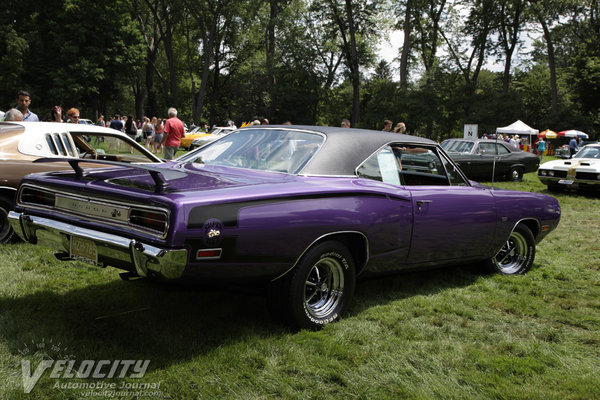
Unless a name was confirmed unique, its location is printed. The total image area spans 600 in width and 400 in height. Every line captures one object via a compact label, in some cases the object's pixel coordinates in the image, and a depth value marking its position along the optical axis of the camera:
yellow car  27.45
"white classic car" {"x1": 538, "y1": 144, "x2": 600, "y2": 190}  13.10
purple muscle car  2.99
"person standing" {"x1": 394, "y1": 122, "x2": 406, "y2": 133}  12.98
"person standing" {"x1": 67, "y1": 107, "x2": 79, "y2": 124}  9.73
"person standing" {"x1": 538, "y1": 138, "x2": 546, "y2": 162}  30.84
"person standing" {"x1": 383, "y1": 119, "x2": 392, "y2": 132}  12.73
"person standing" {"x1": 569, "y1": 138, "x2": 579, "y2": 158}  29.64
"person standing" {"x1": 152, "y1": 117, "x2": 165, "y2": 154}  19.71
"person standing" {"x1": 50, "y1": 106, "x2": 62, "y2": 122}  9.89
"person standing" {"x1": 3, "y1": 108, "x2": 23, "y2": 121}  7.80
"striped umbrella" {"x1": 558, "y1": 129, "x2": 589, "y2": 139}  36.01
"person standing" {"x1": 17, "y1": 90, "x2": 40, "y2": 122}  8.41
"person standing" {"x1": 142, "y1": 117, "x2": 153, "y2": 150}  24.22
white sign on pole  15.12
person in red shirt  11.91
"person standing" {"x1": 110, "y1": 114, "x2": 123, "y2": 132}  25.31
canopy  32.19
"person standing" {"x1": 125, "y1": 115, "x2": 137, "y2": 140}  23.59
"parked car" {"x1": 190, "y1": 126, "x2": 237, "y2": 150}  25.66
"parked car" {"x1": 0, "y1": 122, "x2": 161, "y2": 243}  5.60
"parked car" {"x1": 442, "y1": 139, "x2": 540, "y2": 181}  15.55
